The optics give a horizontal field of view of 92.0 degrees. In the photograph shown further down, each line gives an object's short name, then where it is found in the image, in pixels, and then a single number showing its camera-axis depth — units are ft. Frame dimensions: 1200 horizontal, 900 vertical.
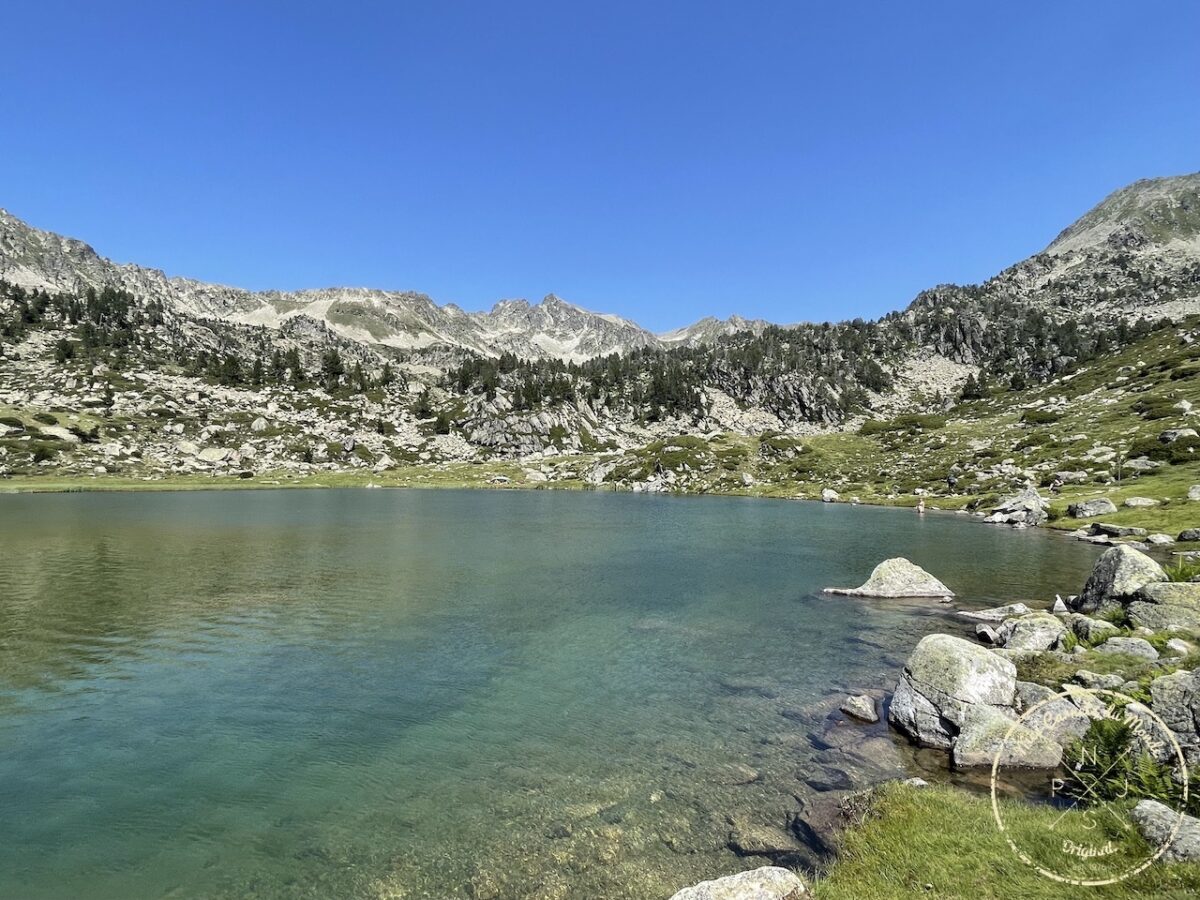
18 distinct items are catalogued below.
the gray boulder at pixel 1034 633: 84.53
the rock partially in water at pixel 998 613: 111.34
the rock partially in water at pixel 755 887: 33.78
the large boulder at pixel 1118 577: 93.60
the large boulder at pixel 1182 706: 46.62
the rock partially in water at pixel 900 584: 138.10
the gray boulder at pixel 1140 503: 222.07
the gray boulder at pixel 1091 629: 80.43
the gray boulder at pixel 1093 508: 233.14
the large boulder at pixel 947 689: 64.44
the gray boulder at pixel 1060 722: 58.49
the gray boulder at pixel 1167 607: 78.42
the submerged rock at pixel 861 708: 70.38
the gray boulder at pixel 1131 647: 71.09
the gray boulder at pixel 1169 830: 30.94
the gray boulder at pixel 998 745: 58.03
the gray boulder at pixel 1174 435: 298.29
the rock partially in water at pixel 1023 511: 258.57
